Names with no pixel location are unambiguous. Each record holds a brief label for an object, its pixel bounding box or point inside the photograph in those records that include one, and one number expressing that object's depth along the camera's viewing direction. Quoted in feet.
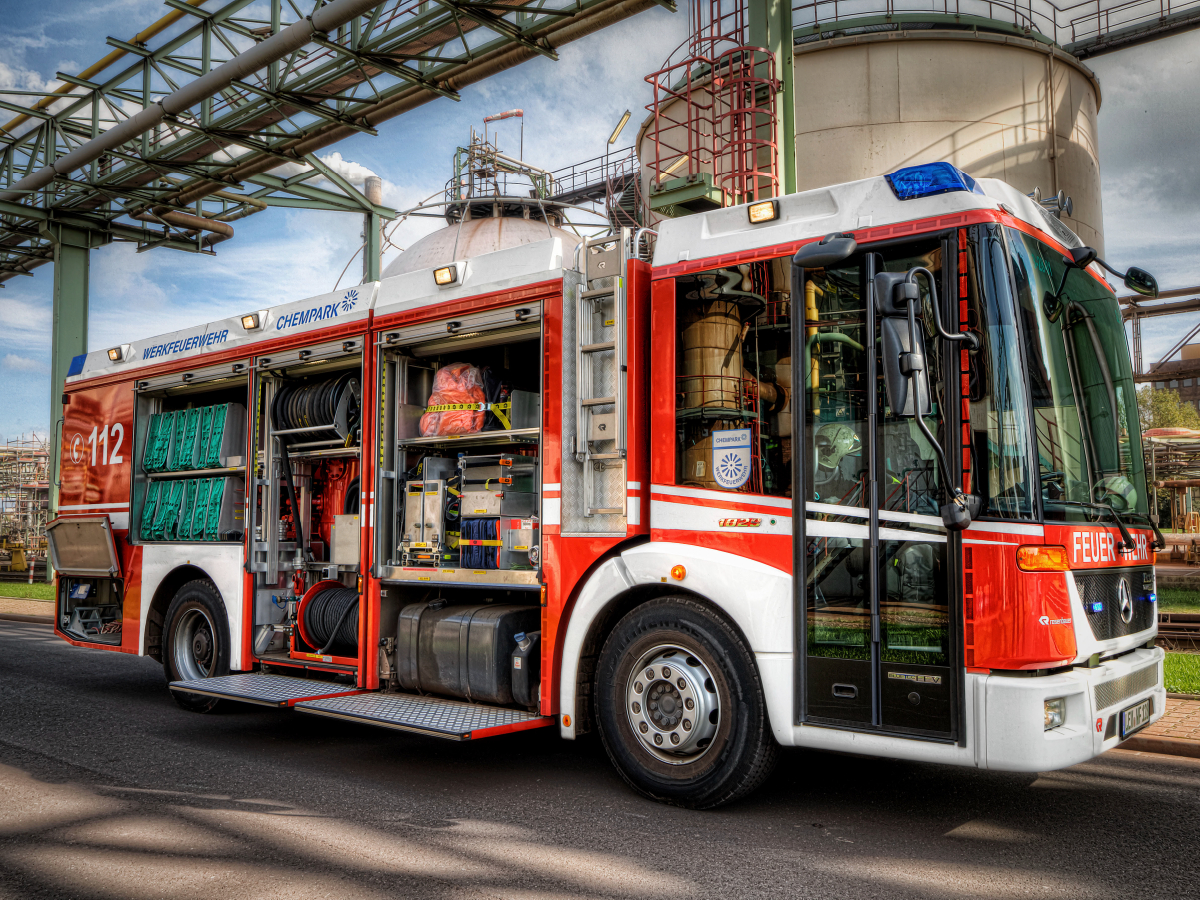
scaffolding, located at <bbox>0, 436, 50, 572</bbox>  160.32
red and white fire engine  14.38
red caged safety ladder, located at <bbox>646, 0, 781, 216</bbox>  27.96
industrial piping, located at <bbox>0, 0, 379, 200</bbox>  40.27
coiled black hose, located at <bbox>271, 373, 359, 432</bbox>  25.95
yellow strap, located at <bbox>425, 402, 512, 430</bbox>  22.93
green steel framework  41.19
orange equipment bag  22.98
